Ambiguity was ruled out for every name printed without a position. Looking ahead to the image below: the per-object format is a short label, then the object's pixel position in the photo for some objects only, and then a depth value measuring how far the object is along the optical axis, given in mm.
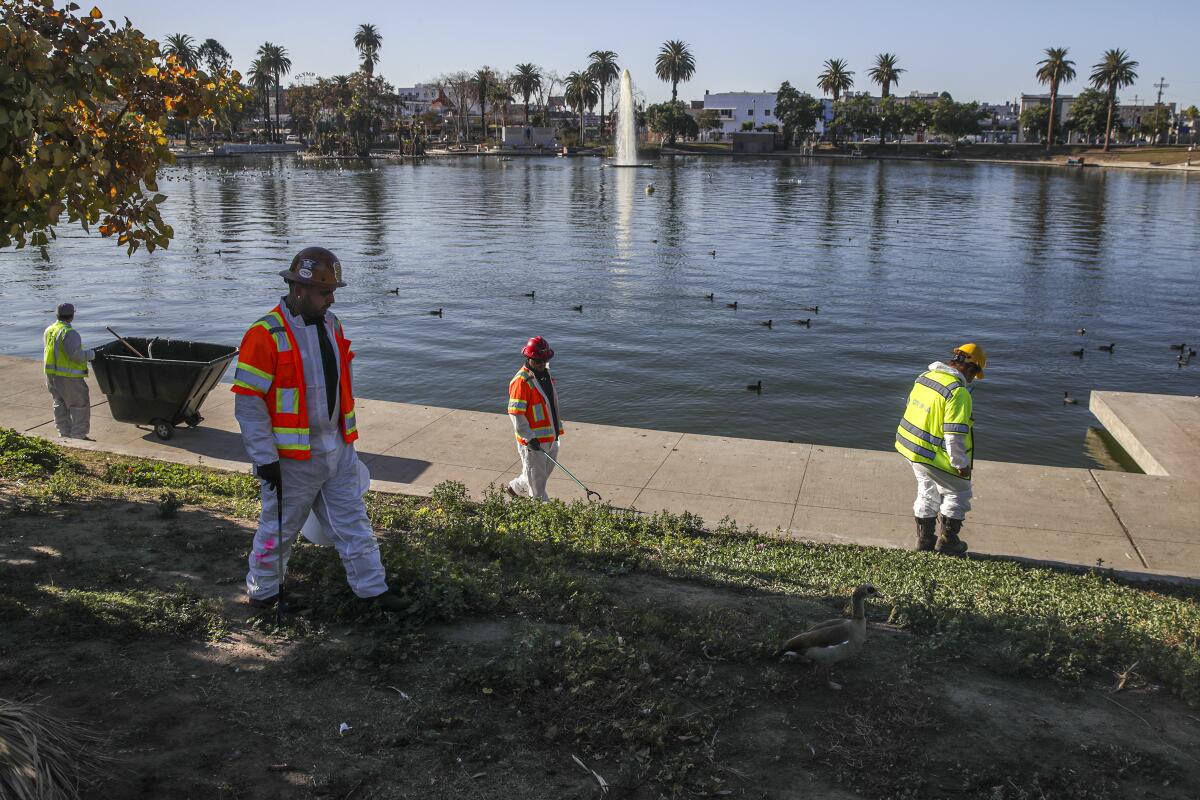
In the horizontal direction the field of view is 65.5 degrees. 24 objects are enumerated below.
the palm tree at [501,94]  146875
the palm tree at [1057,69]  122625
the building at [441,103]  169625
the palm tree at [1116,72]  116562
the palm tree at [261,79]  145125
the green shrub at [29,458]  8508
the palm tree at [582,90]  148750
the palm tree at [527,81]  161250
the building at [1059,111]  124375
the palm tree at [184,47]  129738
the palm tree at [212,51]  157250
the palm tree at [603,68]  150875
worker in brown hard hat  5125
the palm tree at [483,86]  144000
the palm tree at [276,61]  148375
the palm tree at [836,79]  144500
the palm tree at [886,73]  139375
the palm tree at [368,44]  147375
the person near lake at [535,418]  8531
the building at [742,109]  169500
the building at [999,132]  161625
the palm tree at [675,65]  150250
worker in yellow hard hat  7625
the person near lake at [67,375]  10641
